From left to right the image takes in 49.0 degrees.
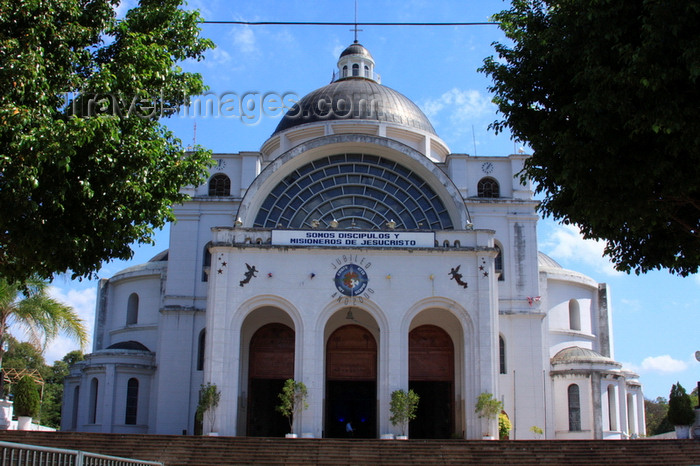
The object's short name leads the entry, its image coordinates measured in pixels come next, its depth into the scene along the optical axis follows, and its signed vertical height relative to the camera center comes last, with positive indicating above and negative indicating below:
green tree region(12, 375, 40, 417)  26.98 +0.56
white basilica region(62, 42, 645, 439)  29.25 +4.58
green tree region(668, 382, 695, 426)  27.62 +0.52
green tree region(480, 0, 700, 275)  12.59 +5.32
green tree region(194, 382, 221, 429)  27.70 +0.57
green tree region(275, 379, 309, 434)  27.84 +0.74
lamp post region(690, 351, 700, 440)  25.30 -0.03
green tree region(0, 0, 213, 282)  13.47 +5.22
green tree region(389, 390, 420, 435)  27.53 +0.47
